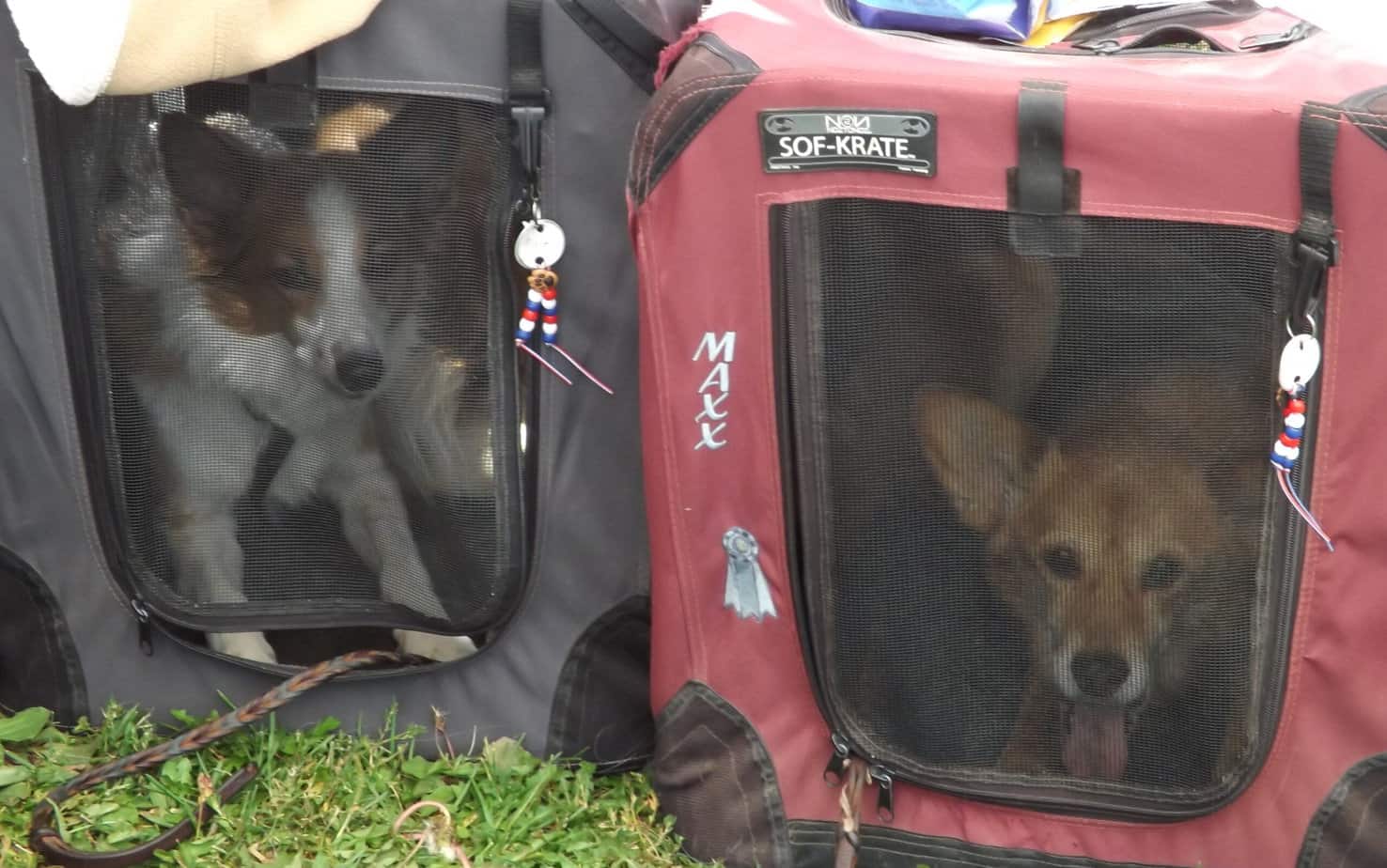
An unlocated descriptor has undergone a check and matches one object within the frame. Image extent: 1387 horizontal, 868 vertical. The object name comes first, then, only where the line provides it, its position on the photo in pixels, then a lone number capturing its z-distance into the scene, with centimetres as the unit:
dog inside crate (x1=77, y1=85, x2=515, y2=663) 139
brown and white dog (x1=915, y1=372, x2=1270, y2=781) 125
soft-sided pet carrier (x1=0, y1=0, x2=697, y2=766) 138
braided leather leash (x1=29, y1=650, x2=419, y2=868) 149
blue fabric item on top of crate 146
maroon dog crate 119
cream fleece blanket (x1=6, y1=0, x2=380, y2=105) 123
